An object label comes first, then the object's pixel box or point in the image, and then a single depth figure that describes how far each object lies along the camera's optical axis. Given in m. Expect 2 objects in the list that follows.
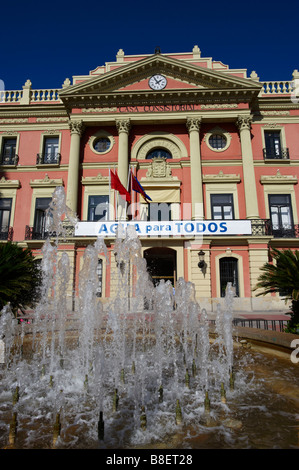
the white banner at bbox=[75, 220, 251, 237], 17.33
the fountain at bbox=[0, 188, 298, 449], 3.18
